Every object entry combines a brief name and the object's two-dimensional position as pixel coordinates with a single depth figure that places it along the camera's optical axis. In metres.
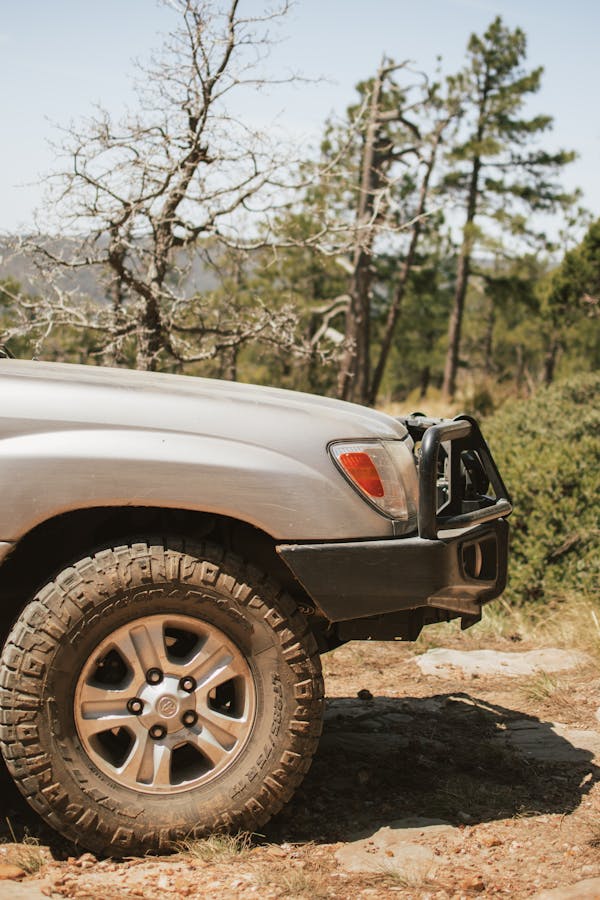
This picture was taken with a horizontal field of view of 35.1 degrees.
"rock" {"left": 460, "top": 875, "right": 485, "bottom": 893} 2.74
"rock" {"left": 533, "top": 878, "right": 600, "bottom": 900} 2.62
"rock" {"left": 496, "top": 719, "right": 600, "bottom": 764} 3.91
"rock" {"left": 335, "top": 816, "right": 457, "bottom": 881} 2.88
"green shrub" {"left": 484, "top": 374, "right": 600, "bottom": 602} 6.40
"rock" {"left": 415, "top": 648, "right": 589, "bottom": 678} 5.23
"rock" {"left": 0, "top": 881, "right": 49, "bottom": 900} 2.59
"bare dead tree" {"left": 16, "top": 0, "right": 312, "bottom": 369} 8.09
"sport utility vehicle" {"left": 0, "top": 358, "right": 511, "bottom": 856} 2.81
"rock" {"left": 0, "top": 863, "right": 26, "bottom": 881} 2.72
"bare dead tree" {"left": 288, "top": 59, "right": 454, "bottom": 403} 9.03
